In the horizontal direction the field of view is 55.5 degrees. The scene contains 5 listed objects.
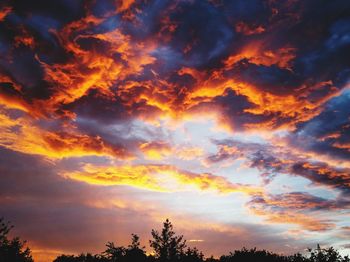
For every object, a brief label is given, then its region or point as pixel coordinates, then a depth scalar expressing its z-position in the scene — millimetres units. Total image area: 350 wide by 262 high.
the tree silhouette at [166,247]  52406
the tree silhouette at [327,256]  66438
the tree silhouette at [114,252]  60178
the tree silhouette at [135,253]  60094
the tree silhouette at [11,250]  43500
